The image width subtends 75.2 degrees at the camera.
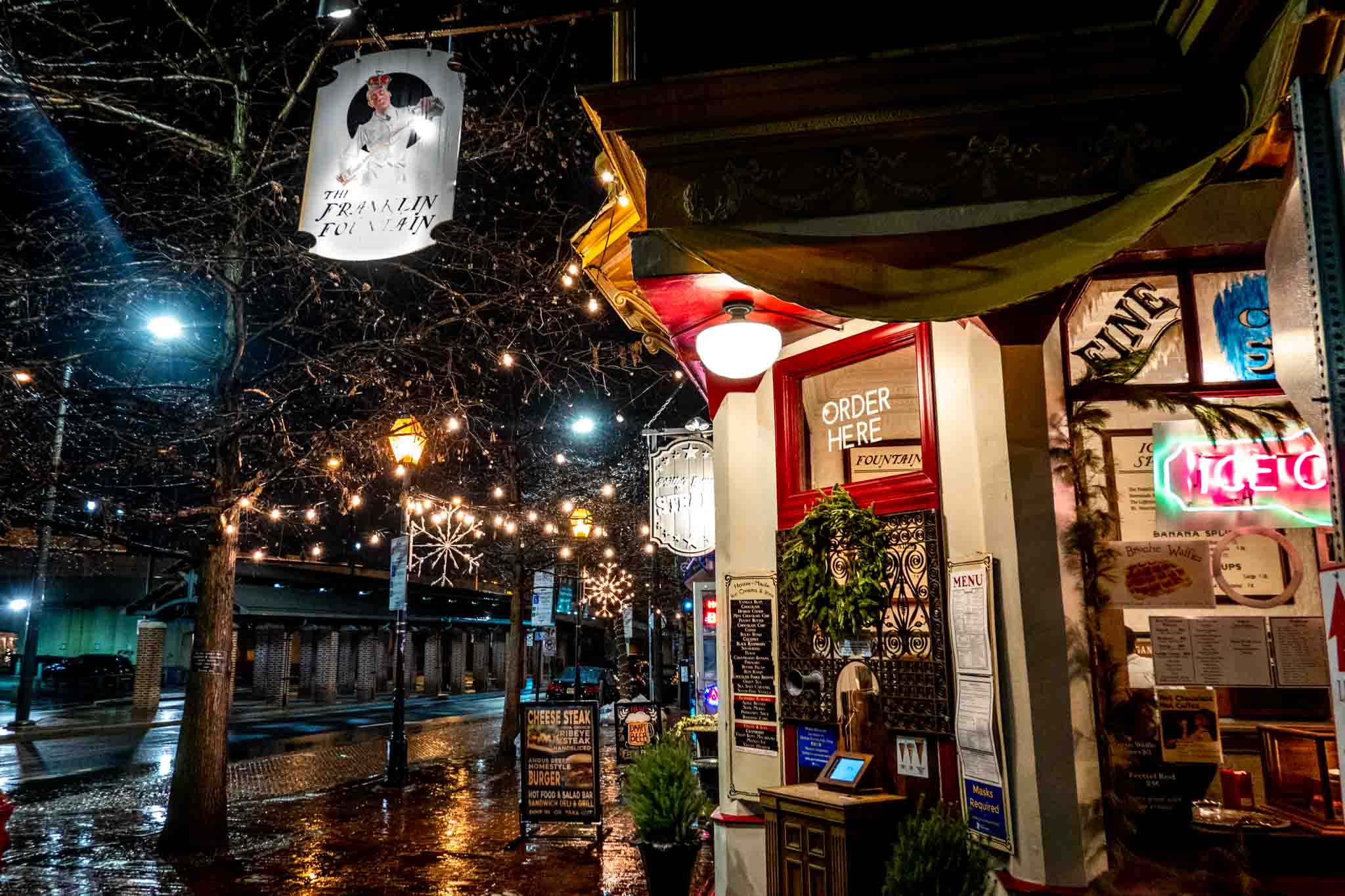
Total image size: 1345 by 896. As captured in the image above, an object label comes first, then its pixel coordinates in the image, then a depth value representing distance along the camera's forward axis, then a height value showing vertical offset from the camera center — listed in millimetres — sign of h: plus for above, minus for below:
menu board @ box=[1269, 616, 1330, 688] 6078 -406
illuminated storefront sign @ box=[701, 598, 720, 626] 20156 -229
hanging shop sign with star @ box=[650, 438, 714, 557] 10844 +1303
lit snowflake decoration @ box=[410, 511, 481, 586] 15742 +1381
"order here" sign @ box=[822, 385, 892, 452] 6559 +1374
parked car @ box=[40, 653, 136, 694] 34906 -2342
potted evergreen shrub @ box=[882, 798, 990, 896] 4766 -1431
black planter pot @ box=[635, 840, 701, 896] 7281 -2173
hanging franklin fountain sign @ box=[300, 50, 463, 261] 7176 +3791
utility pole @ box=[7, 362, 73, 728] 25016 -654
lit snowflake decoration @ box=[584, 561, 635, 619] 27859 +621
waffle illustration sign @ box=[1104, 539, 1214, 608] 5656 +133
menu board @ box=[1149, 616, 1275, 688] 6137 -400
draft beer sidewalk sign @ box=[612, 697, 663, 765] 17062 -2348
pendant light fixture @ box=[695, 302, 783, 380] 5730 +1660
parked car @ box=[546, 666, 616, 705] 27547 -2785
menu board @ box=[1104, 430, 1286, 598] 6602 +836
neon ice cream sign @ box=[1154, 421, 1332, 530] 5344 +692
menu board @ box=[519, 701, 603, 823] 10852 -1907
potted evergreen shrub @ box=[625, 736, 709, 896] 7297 -1774
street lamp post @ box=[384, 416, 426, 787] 15641 -1757
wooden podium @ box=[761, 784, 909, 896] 5289 -1471
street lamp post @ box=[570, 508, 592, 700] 20062 +1866
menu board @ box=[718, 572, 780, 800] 6723 -646
